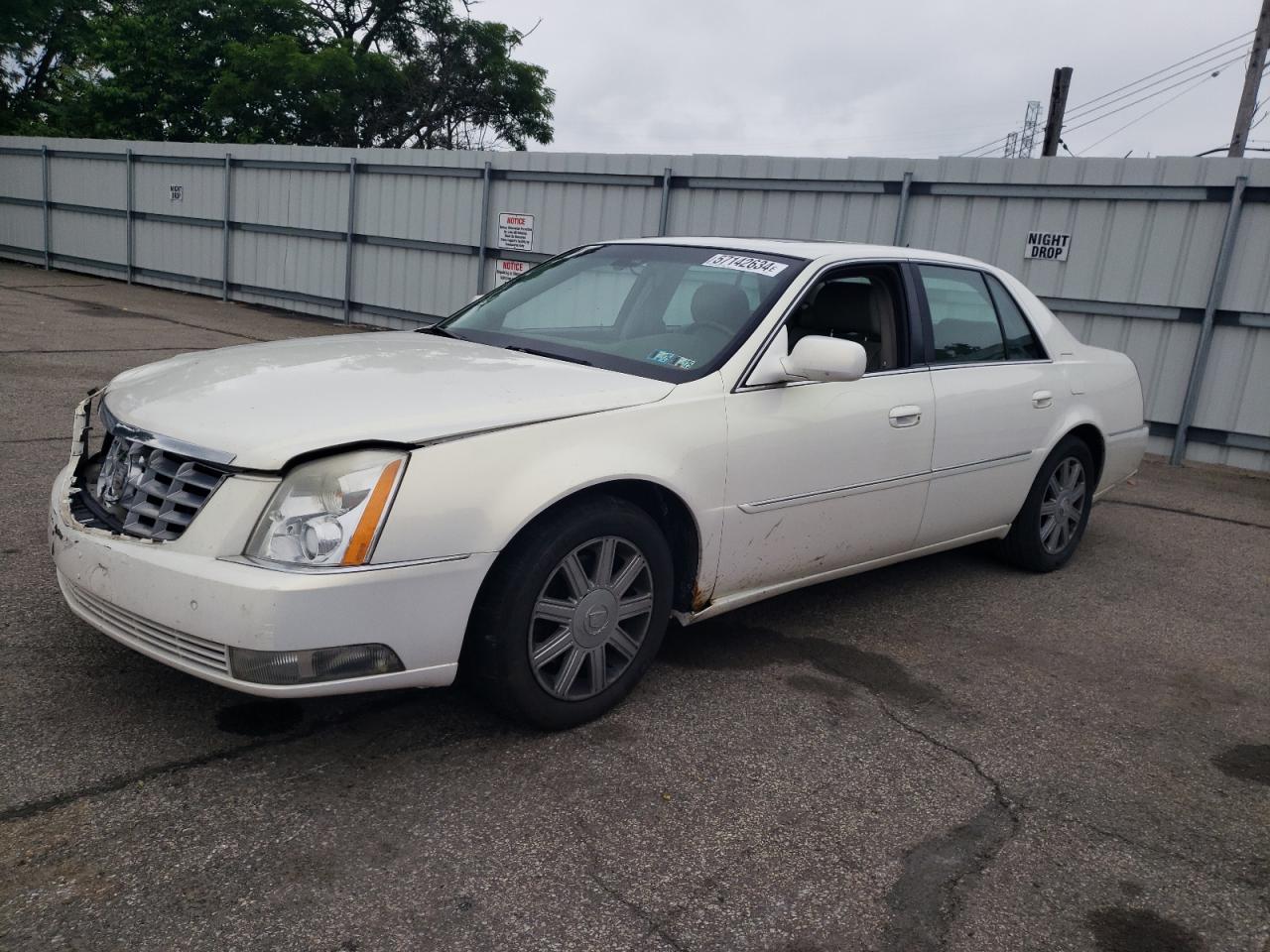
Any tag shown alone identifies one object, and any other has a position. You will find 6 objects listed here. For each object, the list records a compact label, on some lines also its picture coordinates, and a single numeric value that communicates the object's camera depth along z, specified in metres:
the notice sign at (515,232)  12.77
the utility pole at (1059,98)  20.69
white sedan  2.72
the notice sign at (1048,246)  9.20
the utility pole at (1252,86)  18.47
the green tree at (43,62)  31.34
